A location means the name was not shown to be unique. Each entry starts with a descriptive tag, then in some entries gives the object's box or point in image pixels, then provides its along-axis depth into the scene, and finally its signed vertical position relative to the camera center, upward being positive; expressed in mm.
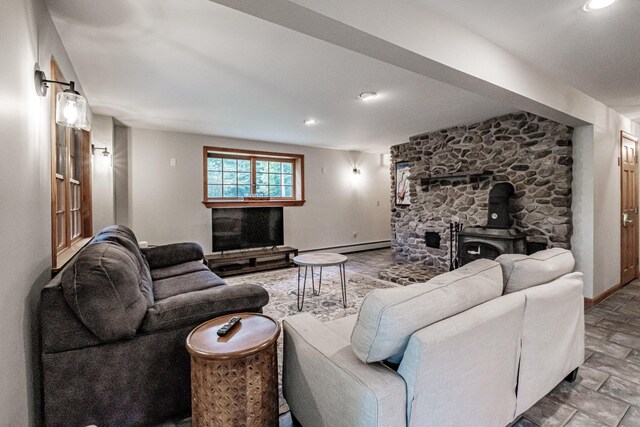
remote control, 1471 -588
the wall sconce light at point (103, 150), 3789 +745
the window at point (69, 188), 1964 +186
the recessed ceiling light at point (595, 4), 1751 +1179
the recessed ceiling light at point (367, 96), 3314 +1243
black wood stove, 3855 -363
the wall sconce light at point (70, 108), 1740 +581
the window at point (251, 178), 5480 +580
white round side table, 3248 -573
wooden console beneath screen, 4879 -890
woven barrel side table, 1333 -761
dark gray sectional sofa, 1409 -660
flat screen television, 5109 -337
